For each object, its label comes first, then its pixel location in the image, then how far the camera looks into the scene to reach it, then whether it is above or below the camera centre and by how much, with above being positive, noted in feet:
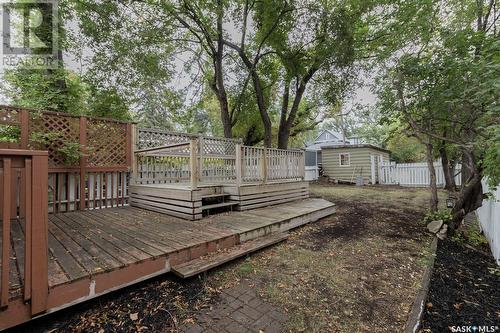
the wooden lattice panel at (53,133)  13.82 +2.41
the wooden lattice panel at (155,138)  18.51 +2.71
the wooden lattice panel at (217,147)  21.72 +2.31
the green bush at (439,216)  15.47 -3.28
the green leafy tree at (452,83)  11.47 +4.88
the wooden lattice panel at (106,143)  16.03 +2.01
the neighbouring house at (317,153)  55.42 +3.99
